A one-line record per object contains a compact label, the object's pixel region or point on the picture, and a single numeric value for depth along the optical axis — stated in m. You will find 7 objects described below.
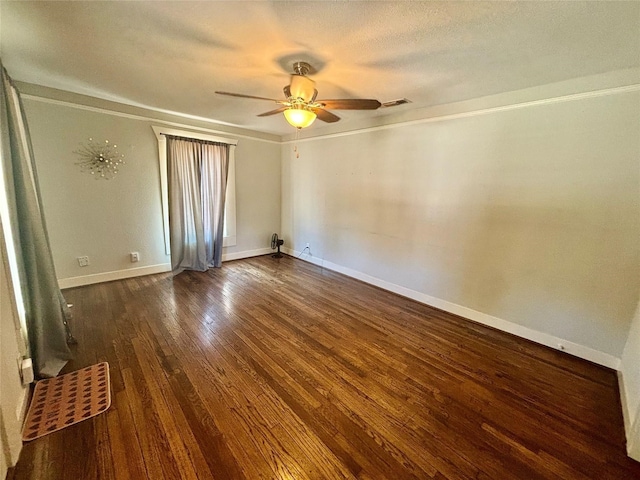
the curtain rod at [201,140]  3.81
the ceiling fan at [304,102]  2.08
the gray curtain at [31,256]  1.79
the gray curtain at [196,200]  3.96
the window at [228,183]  3.80
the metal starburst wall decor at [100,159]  3.28
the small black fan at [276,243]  5.32
